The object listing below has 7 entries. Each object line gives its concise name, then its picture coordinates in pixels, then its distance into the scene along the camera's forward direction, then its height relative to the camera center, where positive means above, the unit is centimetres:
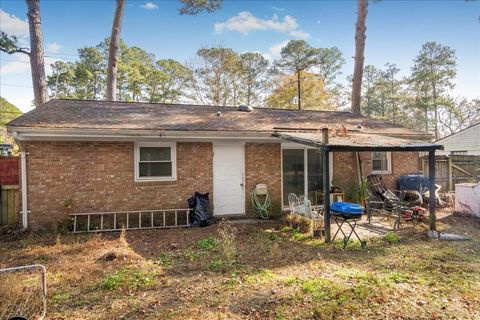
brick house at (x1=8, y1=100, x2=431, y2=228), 735 +10
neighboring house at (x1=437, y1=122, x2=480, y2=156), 1797 +125
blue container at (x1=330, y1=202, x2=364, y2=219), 605 -106
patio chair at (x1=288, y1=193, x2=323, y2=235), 690 -131
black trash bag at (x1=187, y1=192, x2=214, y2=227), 798 -136
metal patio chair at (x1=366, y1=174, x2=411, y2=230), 804 -123
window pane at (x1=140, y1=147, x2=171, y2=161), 821 +26
